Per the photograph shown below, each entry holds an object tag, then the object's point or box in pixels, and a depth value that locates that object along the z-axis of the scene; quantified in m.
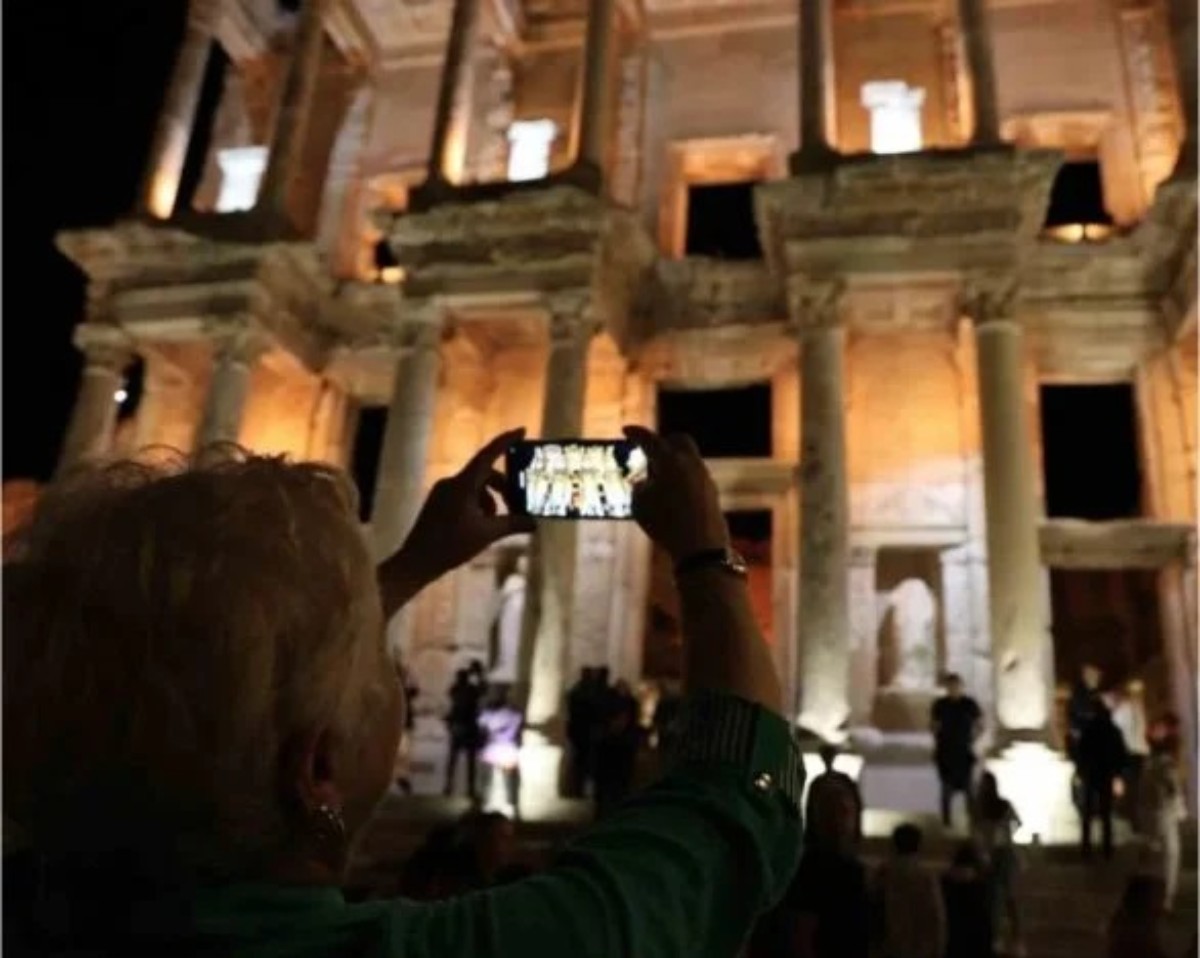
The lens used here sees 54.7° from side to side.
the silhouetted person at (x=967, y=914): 7.62
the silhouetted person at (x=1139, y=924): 5.20
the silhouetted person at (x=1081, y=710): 13.13
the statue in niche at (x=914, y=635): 18.17
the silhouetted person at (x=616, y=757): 13.38
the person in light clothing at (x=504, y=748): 15.34
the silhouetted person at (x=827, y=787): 4.70
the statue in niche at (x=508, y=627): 19.53
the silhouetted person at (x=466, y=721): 15.52
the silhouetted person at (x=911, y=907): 7.59
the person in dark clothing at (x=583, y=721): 14.41
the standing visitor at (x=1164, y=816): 11.70
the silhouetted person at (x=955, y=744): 13.59
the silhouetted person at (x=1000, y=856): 10.24
